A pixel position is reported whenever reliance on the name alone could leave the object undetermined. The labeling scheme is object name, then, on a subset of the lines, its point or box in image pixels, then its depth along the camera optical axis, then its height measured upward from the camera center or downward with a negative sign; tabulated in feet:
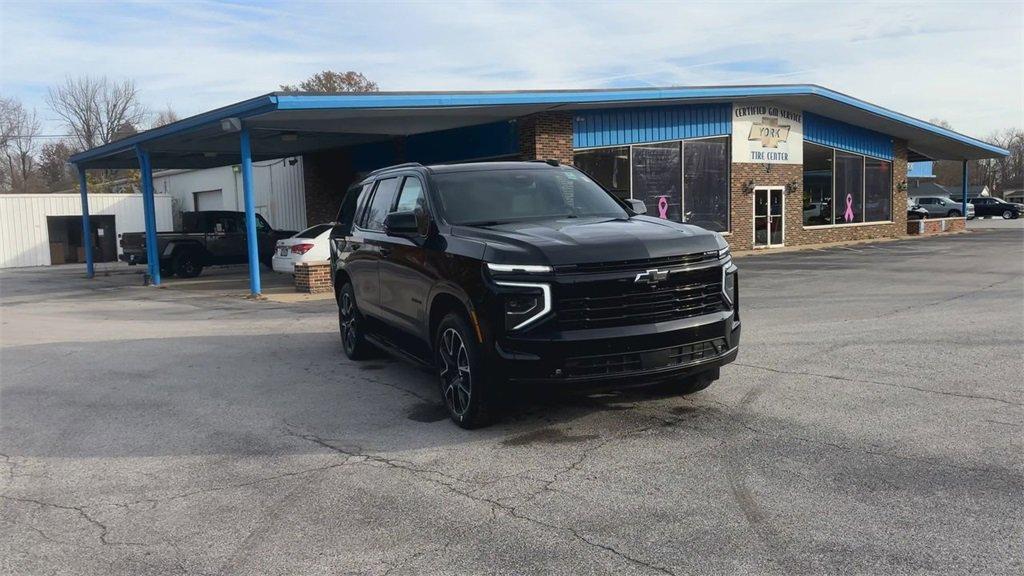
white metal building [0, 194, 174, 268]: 103.60 +0.54
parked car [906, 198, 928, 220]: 138.90 -2.05
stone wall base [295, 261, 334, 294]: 54.29 -3.81
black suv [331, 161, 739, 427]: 17.20 -1.76
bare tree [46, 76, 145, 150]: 195.72 +25.51
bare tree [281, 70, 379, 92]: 195.11 +33.89
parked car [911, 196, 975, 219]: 172.35 -1.32
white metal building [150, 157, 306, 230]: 95.14 +4.56
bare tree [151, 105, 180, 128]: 204.23 +27.86
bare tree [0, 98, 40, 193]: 190.19 +17.40
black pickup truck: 73.51 -1.68
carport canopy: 51.85 +7.33
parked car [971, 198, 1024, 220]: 190.70 -2.33
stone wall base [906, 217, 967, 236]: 113.50 -3.74
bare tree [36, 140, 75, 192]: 202.49 +16.47
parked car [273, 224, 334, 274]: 56.59 -1.92
